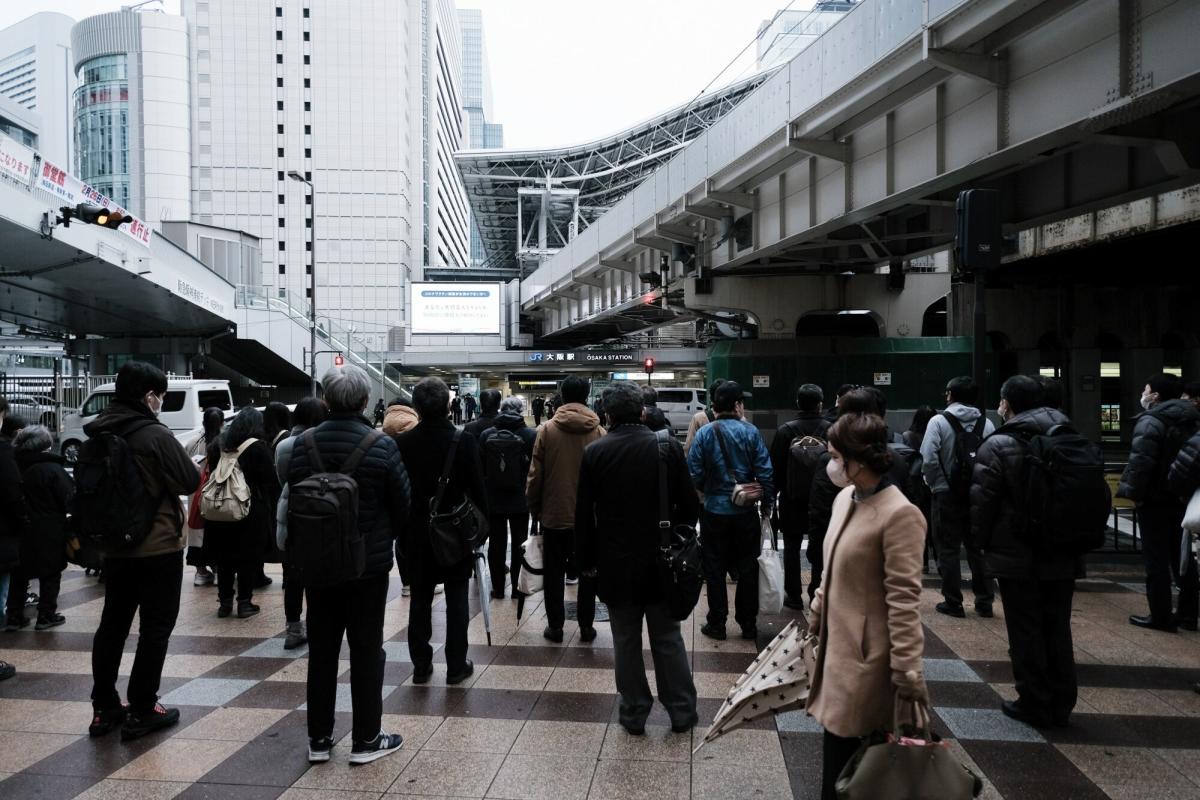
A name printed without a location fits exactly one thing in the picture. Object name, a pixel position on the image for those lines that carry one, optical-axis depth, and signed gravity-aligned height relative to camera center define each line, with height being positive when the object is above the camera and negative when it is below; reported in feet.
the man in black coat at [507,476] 20.85 -2.54
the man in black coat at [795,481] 20.86 -2.68
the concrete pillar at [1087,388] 74.49 -0.25
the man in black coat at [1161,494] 18.21 -2.63
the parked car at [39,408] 58.39 -1.86
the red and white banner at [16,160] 47.32 +14.43
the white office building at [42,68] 472.44 +202.18
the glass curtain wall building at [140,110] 224.94 +84.64
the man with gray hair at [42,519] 18.88 -3.39
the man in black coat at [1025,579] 13.14 -3.42
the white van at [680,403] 91.35 -2.25
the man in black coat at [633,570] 12.91 -3.16
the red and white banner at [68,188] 52.21 +14.33
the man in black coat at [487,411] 22.79 -0.81
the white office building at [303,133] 227.61 +76.67
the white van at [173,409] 59.11 -1.94
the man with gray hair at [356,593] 11.93 -3.31
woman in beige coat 8.15 -2.45
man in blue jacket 18.15 -2.97
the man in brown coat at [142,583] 13.04 -3.46
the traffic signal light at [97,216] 49.75 +11.17
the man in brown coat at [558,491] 18.47 -2.59
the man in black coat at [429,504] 15.05 -2.40
